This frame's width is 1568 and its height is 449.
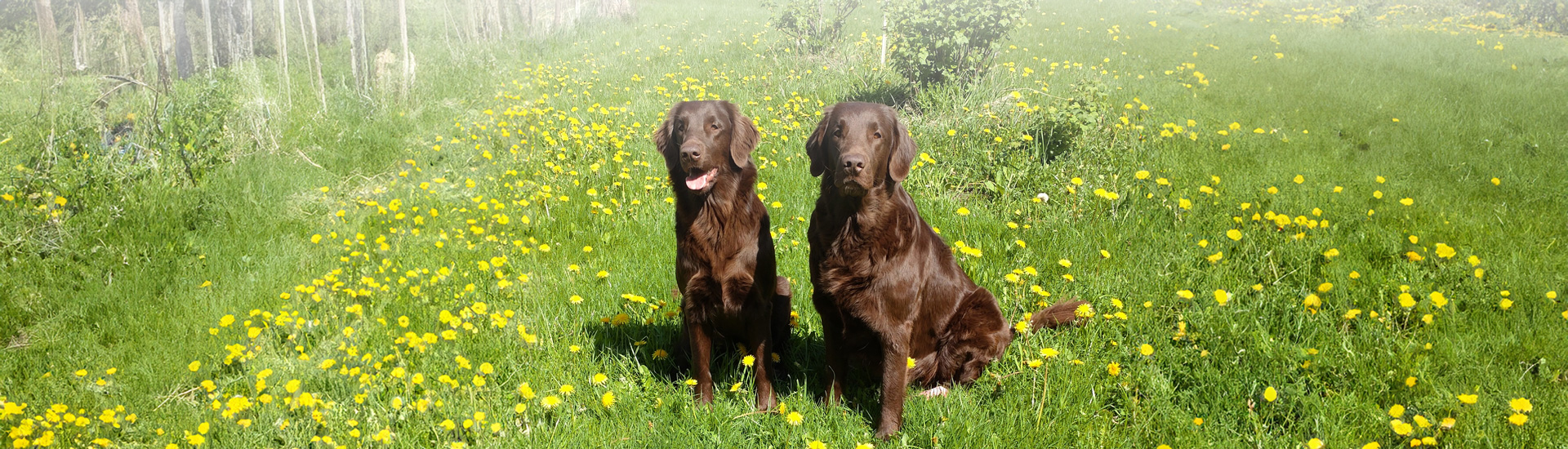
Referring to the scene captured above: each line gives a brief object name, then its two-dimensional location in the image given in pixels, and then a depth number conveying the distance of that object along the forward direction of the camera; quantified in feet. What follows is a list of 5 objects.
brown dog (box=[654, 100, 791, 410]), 9.72
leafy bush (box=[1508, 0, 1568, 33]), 42.22
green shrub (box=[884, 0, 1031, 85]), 21.63
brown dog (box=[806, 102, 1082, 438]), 8.76
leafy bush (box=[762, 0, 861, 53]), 30.19
